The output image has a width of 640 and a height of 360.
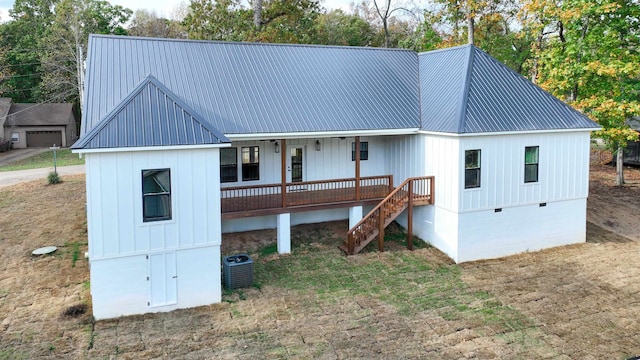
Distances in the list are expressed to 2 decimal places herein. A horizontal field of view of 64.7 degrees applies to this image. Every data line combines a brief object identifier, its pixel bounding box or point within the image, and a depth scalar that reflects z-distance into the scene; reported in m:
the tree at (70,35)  41.00
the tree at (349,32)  41.23
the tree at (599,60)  21.09
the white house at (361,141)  15.40
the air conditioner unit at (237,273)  13.24
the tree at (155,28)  48.75
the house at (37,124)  44.12
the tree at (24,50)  47.06
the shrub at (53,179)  25.62
